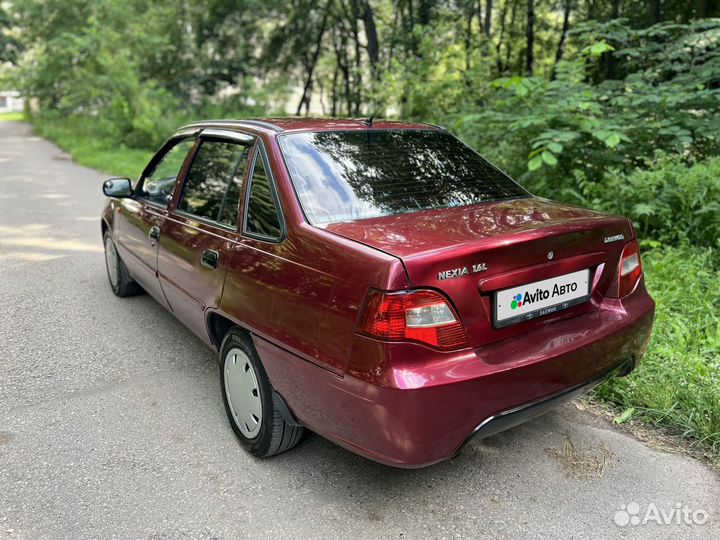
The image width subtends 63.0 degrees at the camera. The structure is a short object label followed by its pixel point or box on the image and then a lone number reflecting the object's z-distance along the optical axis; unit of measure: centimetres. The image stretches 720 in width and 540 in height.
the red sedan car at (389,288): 216
